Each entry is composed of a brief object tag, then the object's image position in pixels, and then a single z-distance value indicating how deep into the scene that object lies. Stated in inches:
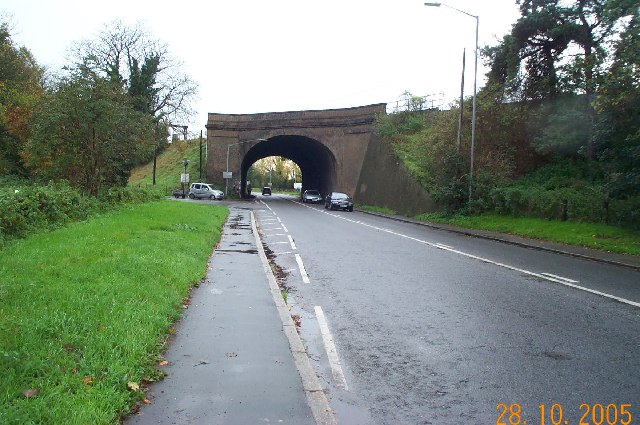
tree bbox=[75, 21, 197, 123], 1943.9
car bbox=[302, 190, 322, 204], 2175.9
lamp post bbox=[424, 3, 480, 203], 948.0
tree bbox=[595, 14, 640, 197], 612.7
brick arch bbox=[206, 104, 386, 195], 1891.0
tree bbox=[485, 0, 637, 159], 973.8
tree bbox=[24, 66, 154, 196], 750.5
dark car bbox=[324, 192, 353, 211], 1585.9
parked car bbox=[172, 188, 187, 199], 2180.4
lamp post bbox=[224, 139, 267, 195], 2137.8
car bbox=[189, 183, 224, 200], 2054.6
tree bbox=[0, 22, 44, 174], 1375.5
